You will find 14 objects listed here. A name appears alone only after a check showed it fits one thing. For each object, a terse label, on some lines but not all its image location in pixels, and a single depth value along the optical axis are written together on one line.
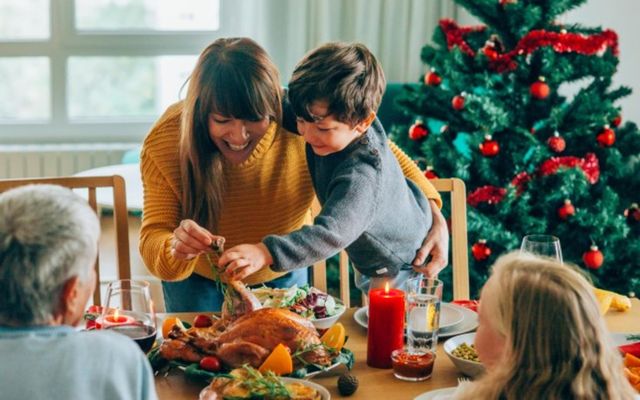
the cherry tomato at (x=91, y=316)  1.77
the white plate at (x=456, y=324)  1.85
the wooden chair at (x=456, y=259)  2.26
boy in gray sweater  1.79
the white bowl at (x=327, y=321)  1.86
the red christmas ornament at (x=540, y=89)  3.18
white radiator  5.37
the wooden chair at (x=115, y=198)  2.18
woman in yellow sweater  1.98
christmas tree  3.20
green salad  1.87
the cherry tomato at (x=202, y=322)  1.83
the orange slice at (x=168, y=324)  1.77
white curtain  5.17
